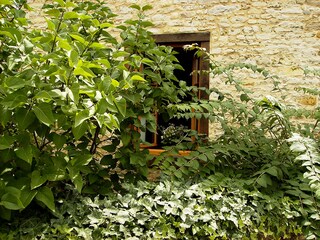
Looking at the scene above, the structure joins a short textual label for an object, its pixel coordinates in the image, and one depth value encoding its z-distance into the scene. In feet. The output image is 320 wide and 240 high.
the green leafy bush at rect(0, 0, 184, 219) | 6.33
